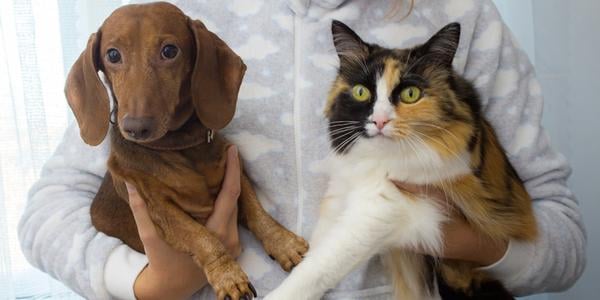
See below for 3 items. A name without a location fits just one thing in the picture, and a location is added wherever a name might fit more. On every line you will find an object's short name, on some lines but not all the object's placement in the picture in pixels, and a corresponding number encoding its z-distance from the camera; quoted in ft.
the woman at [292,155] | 2.92
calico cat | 2.67
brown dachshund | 2.35
